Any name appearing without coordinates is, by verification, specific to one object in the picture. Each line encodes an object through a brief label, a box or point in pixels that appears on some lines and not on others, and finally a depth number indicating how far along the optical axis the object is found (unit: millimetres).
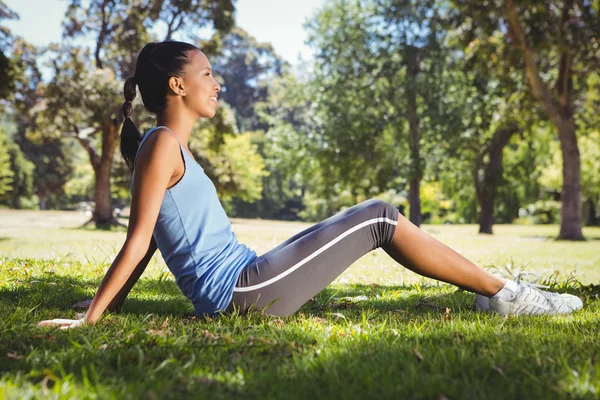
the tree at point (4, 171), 38128
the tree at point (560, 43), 14883
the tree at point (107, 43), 18531
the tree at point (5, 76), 13109
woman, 2615
